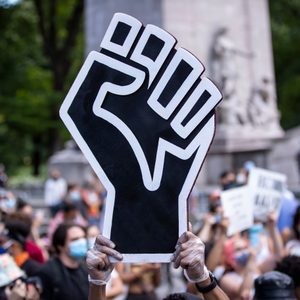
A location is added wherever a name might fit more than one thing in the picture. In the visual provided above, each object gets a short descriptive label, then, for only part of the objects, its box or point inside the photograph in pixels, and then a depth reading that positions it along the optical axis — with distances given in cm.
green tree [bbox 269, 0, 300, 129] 3412
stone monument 1905
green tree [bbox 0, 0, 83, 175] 3266
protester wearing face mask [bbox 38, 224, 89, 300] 537
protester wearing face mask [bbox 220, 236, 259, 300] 530
